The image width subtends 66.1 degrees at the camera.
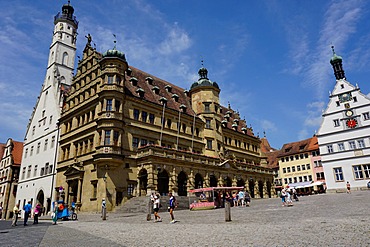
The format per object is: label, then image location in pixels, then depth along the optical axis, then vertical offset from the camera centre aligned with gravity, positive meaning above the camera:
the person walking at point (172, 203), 17.47 +0.01
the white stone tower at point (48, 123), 42.41 +13.70
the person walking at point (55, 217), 19.97 -0.67
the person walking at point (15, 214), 20.94 -0.43
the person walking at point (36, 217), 22.28 -0.69
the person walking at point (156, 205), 17.79 -0.09
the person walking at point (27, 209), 21.24 -0.07
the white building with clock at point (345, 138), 47.78 +10.06
